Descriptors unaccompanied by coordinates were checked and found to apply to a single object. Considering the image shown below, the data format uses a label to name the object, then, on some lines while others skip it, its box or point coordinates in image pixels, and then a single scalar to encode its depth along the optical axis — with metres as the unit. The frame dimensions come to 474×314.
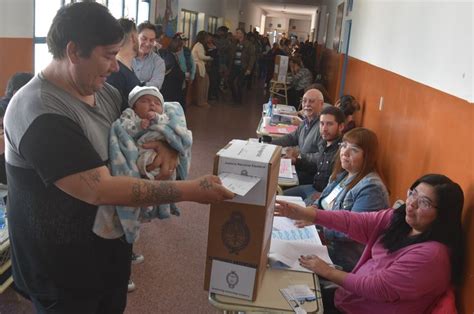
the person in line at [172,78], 6.11
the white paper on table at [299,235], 2.02
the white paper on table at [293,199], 2.25
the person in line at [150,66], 4.03
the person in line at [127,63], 2.24
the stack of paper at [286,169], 3.10
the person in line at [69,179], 1.19
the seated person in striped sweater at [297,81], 8.02
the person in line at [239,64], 10.72
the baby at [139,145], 1.40
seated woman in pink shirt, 1.63
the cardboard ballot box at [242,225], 1.39
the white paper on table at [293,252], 1.82
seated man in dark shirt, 3.31
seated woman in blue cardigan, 2.26
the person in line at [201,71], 9.36
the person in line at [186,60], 7.29
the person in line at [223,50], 10.62
